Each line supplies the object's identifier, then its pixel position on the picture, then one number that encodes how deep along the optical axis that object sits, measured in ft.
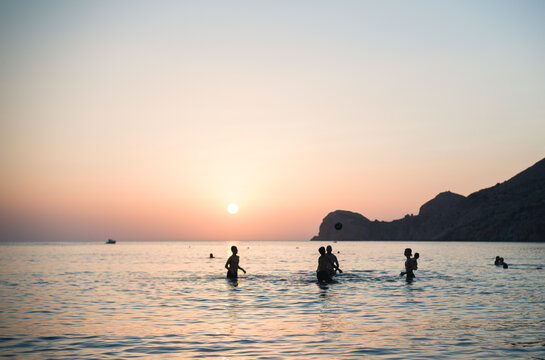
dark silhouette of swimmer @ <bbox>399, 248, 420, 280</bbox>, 116.52
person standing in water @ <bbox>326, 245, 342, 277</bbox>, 109.09
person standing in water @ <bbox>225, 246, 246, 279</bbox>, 115.96
